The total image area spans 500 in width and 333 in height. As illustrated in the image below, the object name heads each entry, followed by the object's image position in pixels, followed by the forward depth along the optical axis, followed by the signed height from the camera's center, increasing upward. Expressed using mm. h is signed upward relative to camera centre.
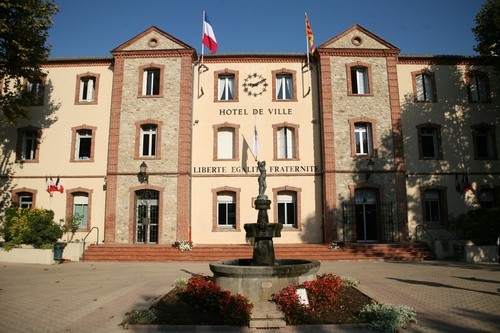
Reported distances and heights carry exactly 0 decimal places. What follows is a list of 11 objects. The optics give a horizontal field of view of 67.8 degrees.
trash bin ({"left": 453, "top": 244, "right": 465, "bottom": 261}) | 16625 -1178
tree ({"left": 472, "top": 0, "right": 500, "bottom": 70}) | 18609 +9675
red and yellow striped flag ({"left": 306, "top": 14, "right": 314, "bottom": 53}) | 20384 +10363
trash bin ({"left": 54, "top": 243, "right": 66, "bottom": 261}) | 16781 -1024
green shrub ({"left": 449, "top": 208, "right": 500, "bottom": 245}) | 16828 -34
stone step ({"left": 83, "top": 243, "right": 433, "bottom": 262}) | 17297 -1175
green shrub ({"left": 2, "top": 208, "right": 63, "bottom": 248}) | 17125 +56
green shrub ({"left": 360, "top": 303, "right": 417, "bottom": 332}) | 6586 -1655
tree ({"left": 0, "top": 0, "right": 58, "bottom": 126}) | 16781 +8665
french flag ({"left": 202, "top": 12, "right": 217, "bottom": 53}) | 19969 +10107
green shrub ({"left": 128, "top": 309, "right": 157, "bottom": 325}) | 7008 -1674
